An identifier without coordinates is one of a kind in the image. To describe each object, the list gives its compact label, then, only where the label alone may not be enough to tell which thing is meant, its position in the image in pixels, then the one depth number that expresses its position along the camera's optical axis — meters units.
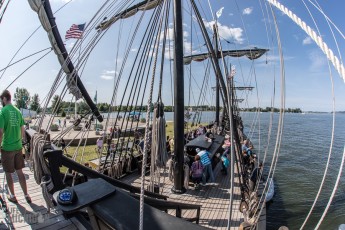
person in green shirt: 4.07
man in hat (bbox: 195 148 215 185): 7.64
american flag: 9.36
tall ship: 1.79
